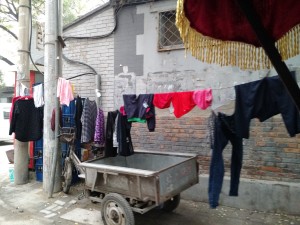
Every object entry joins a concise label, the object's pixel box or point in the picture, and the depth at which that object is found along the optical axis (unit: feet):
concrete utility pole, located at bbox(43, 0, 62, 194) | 19.66
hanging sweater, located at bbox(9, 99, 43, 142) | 20.51
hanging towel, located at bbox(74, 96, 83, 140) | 19.98
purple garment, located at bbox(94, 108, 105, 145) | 19.03
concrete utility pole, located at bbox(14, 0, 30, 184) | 21.80
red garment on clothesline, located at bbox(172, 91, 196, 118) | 13.64
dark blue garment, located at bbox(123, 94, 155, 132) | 14.78
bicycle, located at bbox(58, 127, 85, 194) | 19.44
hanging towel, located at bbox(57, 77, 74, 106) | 18.45
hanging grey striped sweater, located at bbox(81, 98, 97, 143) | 19.26
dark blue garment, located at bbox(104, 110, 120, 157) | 16.56
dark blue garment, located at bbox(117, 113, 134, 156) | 16.14
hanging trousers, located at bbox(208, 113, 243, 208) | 10.92
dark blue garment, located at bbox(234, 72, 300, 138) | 10.25
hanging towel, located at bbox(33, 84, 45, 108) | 20.84
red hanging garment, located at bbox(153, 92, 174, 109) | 14.20
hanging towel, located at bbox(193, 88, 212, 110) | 13.01
